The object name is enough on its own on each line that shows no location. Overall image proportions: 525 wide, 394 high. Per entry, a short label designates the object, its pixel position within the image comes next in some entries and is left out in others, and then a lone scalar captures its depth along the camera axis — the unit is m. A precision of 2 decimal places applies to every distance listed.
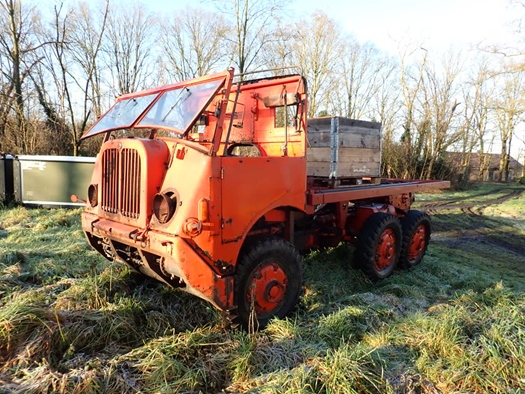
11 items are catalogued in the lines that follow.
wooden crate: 5.31
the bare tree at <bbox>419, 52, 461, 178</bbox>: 23.05
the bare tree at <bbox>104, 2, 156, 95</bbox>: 23.70
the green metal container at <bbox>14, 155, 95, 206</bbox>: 9.35
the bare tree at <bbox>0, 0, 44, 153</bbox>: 13.50
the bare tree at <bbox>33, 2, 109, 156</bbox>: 14.66
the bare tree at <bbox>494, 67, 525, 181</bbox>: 23.79
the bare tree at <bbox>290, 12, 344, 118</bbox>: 24.86
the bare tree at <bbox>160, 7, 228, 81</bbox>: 24.41
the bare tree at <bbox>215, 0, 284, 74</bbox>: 19.91
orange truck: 3.05
